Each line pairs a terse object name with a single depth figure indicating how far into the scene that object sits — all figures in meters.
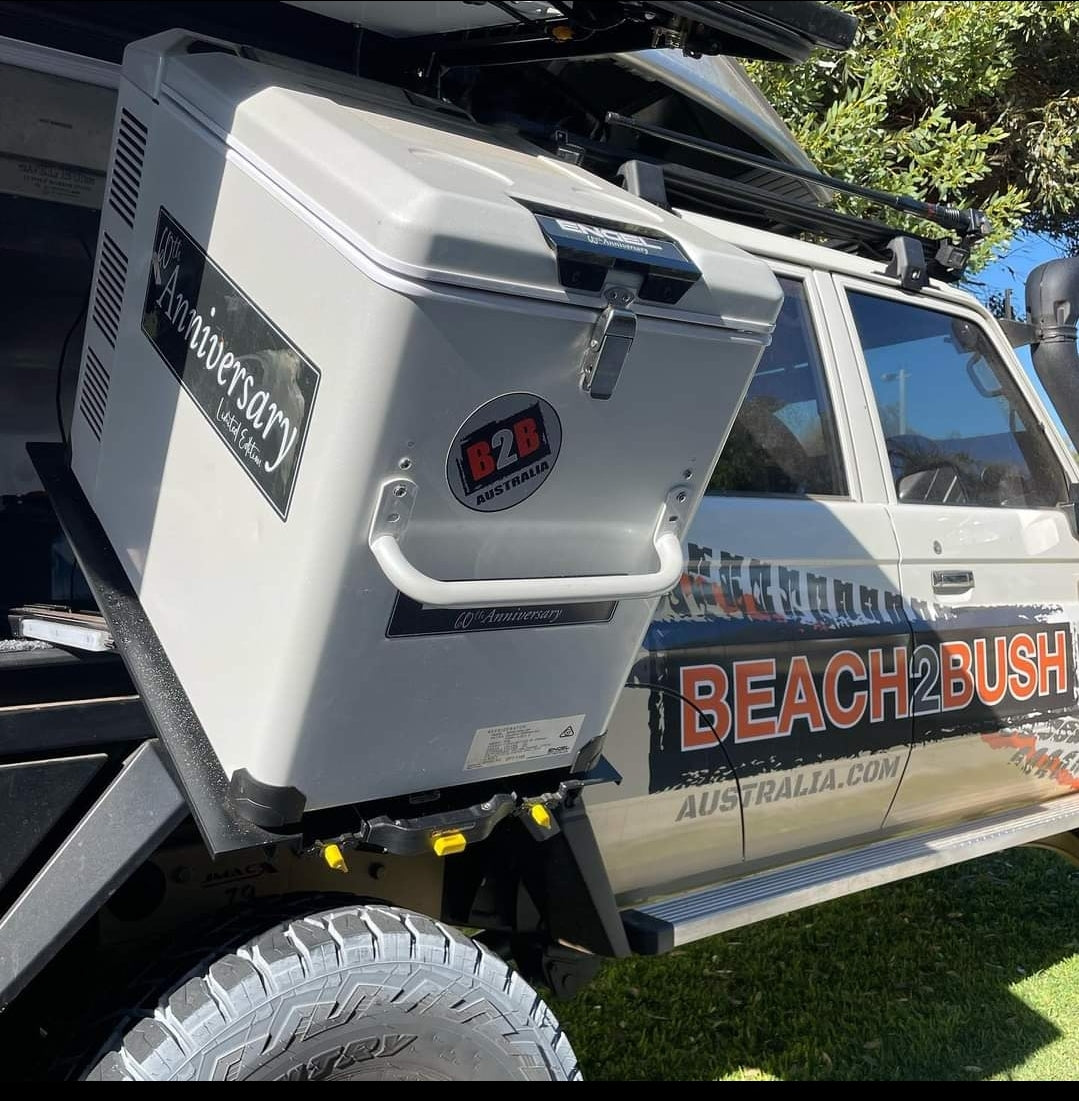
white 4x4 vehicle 1.49
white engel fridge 1.39
